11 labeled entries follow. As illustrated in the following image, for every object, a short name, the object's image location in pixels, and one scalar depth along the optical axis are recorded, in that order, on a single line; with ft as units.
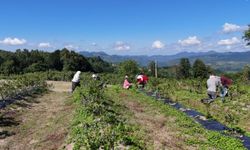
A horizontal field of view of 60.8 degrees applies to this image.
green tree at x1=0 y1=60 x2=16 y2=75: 167.46
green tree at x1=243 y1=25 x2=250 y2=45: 126.65
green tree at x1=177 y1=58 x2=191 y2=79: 233.01
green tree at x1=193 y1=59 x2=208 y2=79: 192.54
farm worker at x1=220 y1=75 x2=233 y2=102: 43.97
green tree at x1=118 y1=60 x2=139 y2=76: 187.41
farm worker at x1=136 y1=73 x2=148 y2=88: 64.98
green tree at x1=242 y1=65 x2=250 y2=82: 136.73
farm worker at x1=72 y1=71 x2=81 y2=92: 50.48
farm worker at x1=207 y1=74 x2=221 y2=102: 38.62
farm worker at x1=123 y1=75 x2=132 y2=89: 63.35
